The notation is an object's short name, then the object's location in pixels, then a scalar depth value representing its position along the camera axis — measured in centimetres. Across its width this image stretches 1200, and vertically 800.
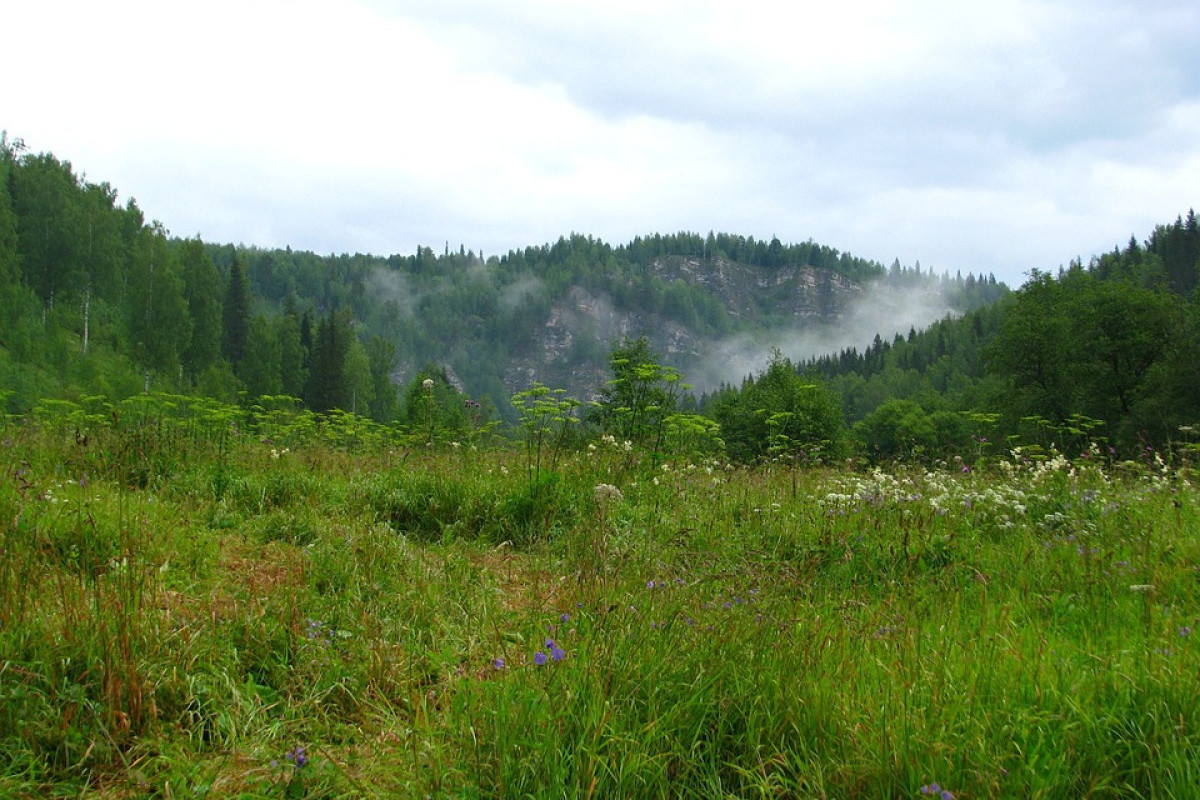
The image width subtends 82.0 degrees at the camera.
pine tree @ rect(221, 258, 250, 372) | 7562
